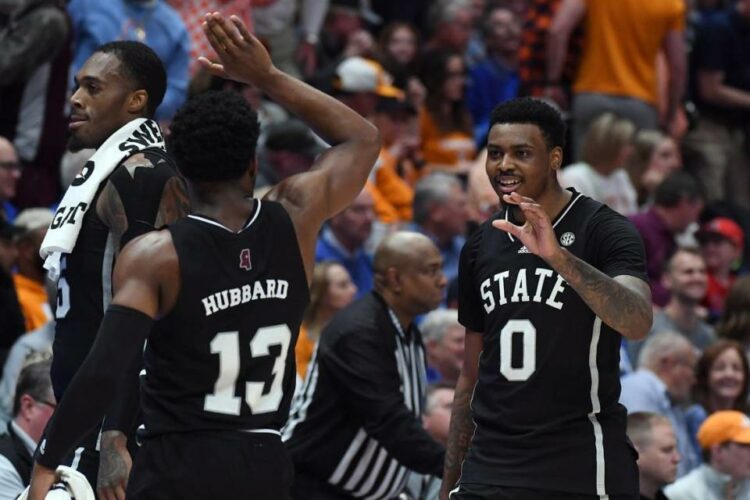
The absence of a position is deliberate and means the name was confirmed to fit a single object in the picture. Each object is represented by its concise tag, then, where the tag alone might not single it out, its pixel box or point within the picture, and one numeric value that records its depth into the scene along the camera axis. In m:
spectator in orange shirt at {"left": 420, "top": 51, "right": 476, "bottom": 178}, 24.53
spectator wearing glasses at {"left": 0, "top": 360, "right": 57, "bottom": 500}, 12.73
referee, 13.11
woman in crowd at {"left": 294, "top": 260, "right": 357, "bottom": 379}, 17.09
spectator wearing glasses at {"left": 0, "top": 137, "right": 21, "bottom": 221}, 16.44
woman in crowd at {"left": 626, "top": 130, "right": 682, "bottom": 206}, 24.00
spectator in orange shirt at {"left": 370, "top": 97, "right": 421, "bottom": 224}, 22.12
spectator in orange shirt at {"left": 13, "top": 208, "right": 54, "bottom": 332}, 16.37
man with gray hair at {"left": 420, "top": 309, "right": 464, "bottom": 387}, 16.98
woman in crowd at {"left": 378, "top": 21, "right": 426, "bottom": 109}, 24.67
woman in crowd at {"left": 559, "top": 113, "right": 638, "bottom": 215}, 22.20
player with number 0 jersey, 9.71
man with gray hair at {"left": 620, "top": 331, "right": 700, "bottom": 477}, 17.48
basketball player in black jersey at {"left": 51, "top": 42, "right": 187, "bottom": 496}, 9.77
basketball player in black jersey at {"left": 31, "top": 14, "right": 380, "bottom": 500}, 8.66
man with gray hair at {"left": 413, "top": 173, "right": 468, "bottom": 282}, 20.27
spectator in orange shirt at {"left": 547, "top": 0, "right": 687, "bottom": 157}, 24.09
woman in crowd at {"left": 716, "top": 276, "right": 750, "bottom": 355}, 19.67
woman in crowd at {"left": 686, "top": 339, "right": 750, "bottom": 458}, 18.19
